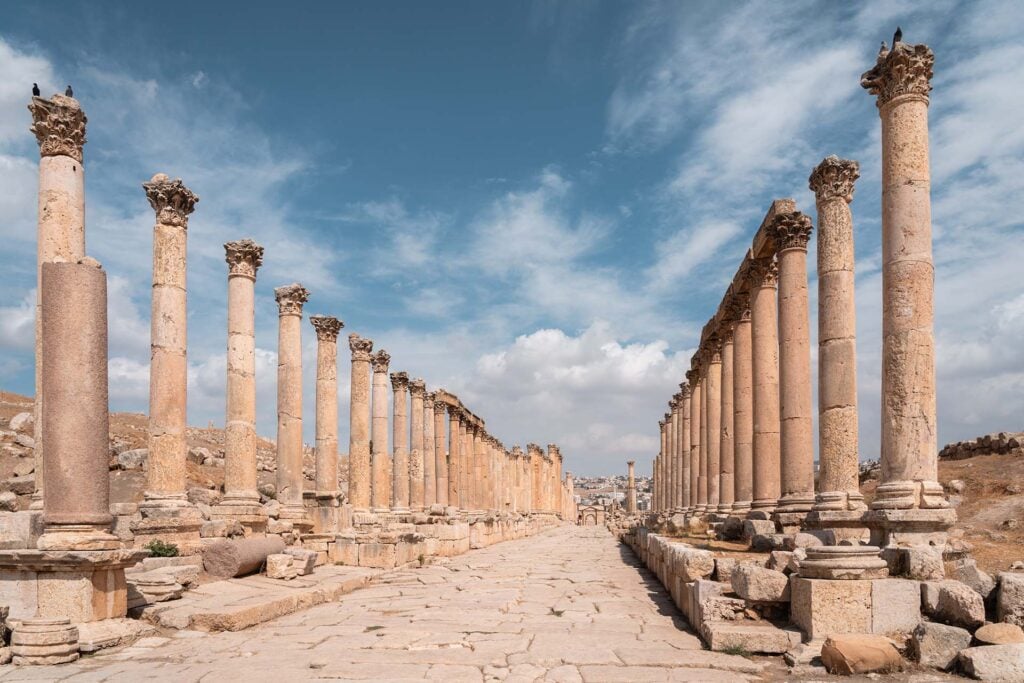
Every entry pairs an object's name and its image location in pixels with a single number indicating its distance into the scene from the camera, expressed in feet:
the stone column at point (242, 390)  62.03
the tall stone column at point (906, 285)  36.35
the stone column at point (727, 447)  80.69
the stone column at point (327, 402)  79.97
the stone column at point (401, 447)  106.32
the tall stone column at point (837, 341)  45.29
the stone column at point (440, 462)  126.41
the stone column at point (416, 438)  116.67
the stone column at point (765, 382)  62.59
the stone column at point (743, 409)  72.13
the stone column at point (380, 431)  99.71
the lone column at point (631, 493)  302.25
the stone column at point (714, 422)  92.27
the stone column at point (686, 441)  118.44
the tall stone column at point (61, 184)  40.14
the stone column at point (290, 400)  71.10
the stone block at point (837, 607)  28.35
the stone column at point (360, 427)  88.69
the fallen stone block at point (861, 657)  25.43
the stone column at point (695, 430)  110.22
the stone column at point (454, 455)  135.54
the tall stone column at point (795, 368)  53.31
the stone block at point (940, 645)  25.53
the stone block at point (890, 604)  28.27
